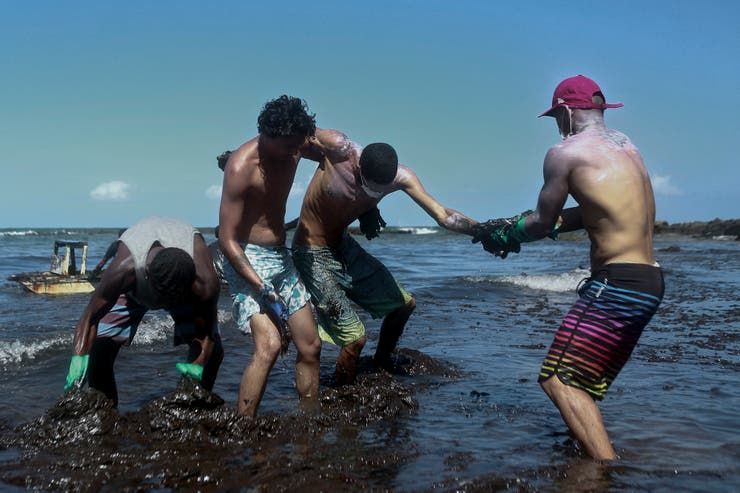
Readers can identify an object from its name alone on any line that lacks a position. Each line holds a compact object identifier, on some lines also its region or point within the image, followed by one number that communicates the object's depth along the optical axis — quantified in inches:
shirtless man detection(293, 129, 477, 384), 195.0
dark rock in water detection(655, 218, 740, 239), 1451.8
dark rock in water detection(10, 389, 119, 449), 160.2
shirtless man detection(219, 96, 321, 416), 170.6
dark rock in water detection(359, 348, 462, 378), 239.1
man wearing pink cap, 143.8
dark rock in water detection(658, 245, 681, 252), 1026.1
